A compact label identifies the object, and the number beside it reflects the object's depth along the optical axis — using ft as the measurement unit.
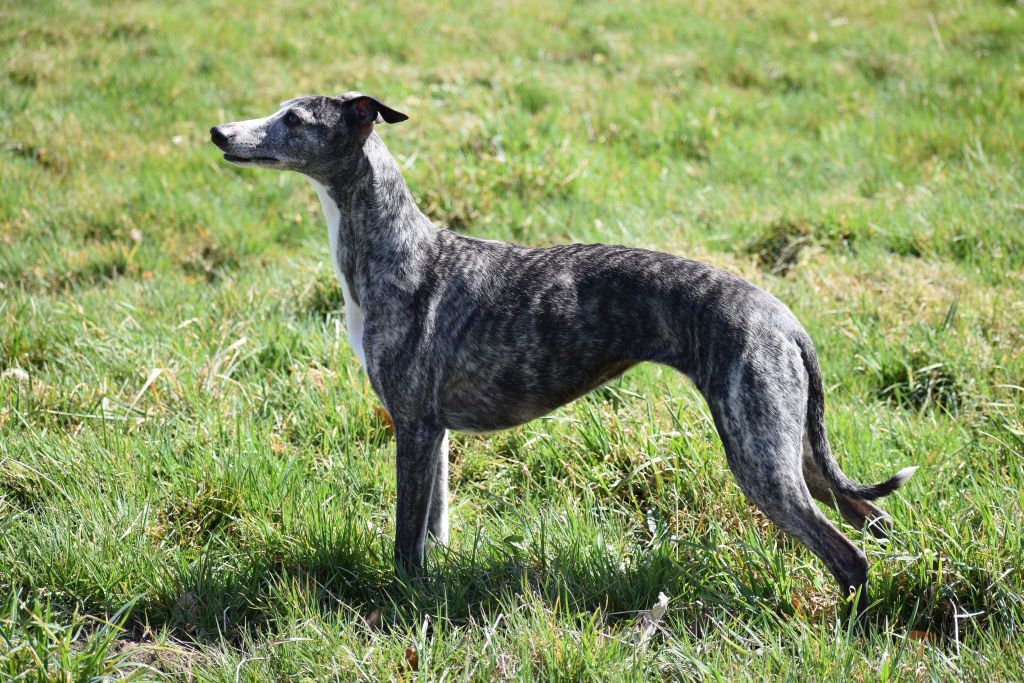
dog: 20.44
